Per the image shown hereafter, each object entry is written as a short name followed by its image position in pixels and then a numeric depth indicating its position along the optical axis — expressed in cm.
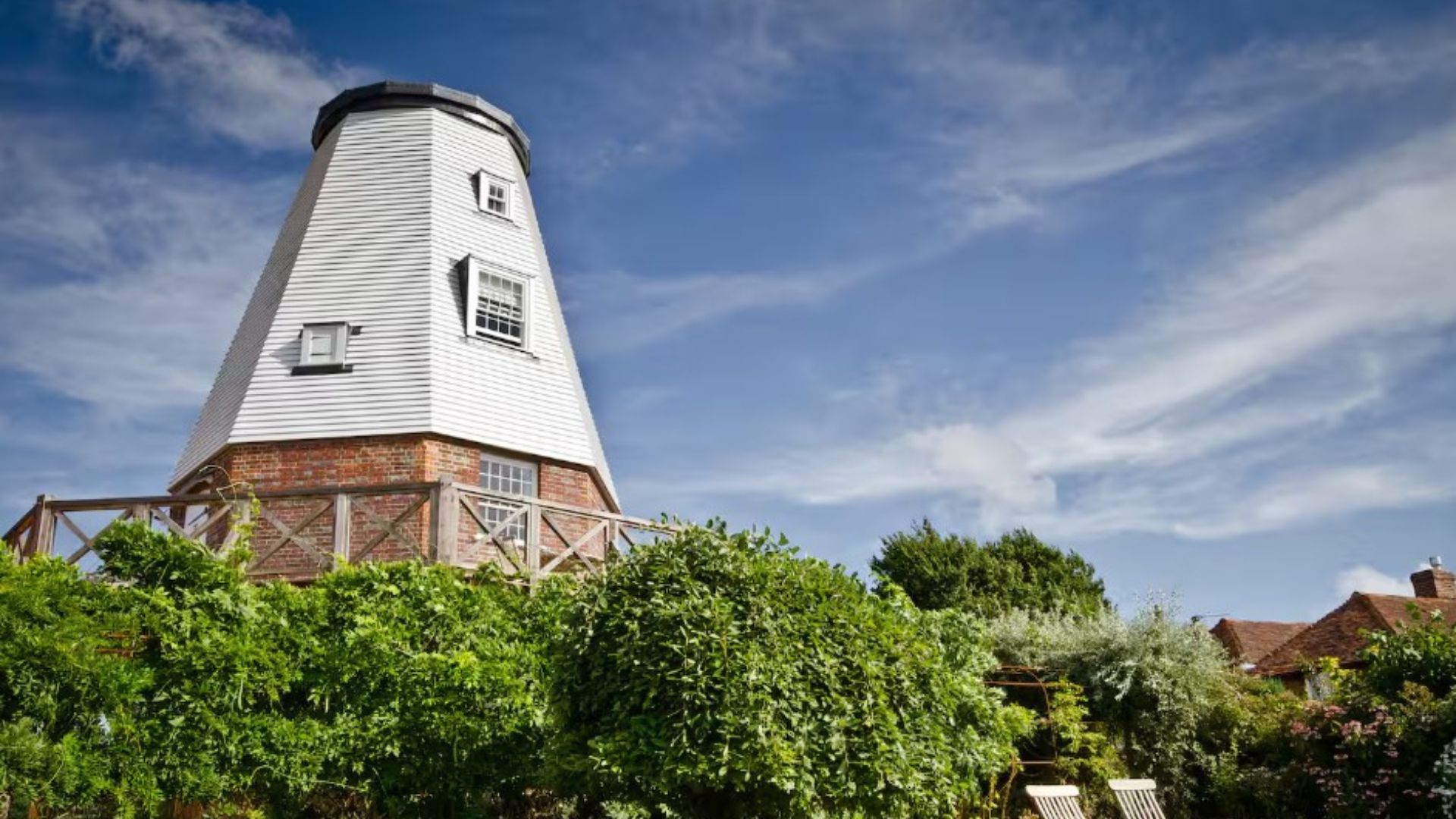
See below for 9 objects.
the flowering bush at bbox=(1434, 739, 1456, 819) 1088
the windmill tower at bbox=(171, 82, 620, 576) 1620
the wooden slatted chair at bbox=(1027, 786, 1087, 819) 1109
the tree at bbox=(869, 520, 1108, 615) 2430
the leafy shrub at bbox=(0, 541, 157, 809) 810
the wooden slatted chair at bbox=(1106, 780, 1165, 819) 1190
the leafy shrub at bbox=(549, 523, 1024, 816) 758
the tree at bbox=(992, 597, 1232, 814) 1424
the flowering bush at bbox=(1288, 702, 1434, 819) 1189
